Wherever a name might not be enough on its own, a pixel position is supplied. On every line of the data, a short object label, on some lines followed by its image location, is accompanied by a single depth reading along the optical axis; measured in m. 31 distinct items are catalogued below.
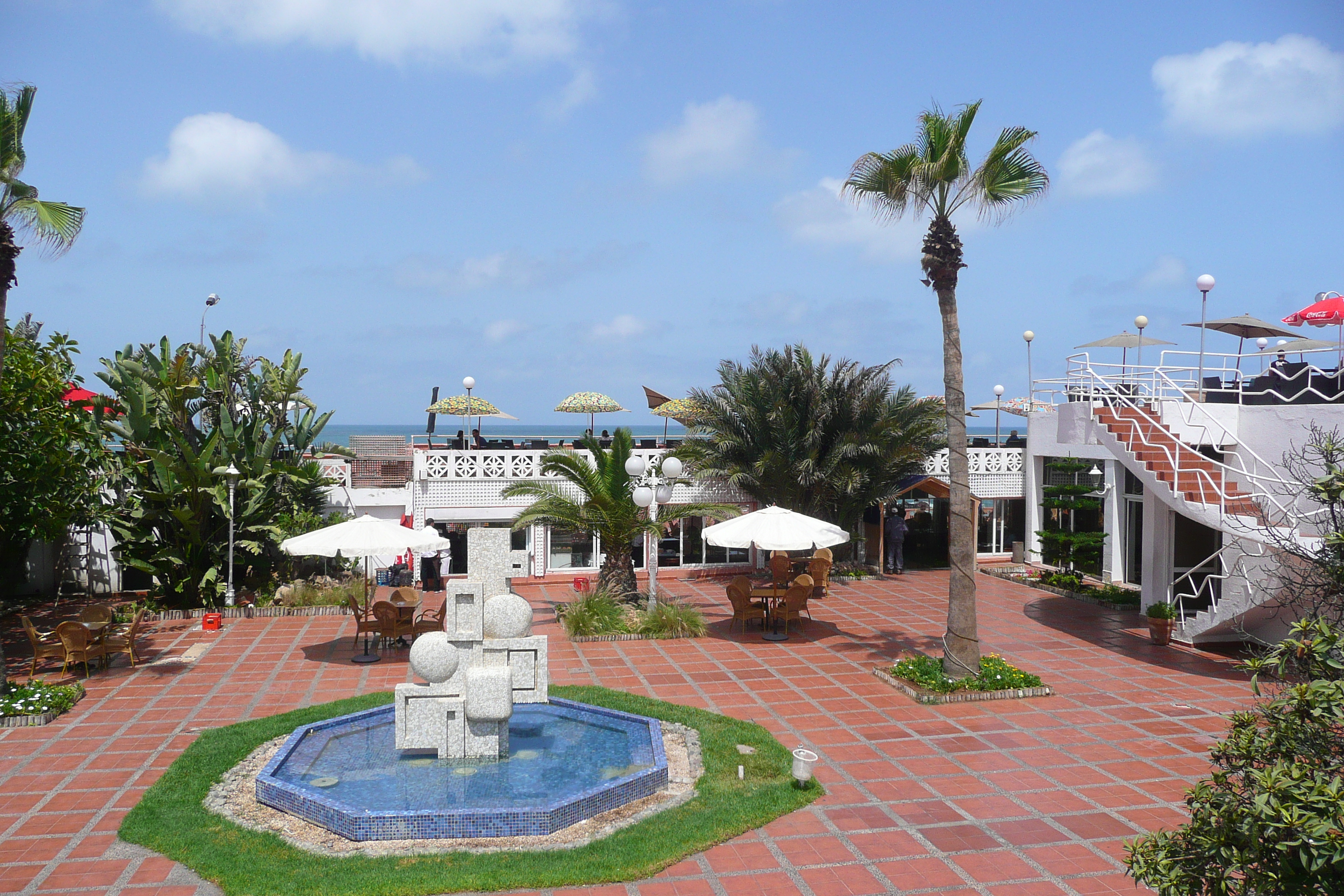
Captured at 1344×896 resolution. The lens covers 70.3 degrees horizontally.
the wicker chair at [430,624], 14.32
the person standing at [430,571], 19.89
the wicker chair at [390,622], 14.14
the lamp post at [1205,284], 16.28
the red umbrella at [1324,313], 17.67
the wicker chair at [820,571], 18.88
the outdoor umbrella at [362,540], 13.83
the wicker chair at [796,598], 15.79
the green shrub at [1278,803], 3.55
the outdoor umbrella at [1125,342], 23.42
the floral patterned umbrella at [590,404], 27.64
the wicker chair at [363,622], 14.23
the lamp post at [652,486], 15.53
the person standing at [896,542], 22.88
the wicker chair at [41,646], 12.33
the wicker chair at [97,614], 13.30
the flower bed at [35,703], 10.44
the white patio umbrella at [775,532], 15.13
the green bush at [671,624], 15.40
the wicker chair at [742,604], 15.67
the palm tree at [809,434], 20.98
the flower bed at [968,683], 11.71
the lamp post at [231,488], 16.56
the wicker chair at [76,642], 12.23
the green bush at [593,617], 15.34
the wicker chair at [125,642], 12.95
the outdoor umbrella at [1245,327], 20.89
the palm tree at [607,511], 17.08
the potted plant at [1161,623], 14.67
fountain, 7.56
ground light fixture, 8.45
